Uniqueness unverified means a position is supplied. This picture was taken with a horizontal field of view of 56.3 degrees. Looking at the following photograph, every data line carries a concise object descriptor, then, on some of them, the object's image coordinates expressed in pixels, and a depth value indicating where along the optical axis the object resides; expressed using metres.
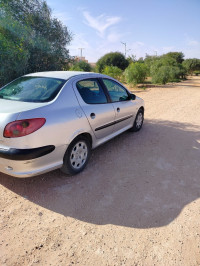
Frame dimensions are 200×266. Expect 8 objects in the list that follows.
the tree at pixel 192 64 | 34.97
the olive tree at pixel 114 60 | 34.75
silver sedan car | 2.26
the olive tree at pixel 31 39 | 5.49
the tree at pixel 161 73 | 16.94
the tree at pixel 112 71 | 16.02
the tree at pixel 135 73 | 15.26
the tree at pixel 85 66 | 26.12
